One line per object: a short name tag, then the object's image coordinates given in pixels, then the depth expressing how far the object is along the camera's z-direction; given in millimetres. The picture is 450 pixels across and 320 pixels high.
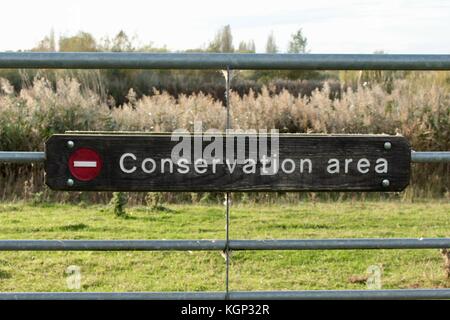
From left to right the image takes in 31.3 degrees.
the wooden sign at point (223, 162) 3143
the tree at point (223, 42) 31281
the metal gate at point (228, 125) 3008
